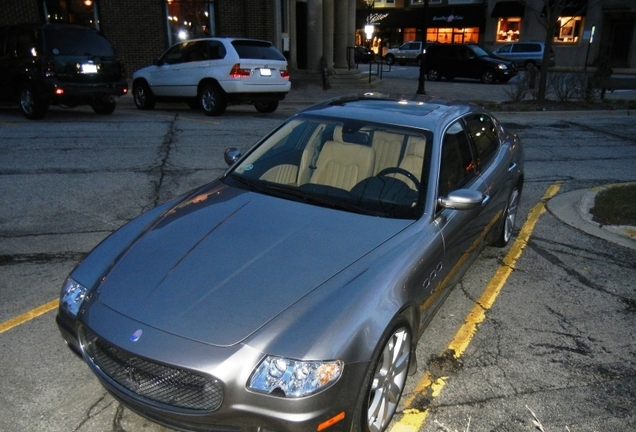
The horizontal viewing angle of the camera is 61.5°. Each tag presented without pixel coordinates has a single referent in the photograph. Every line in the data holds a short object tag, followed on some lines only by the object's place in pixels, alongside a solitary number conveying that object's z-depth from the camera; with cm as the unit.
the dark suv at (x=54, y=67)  1111
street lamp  1675
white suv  1264
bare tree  1524
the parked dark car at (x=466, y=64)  2506
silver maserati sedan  233
